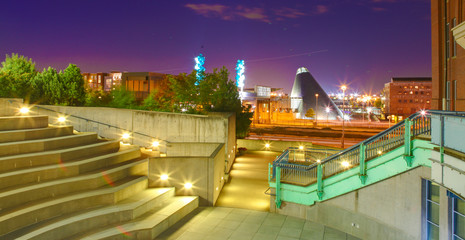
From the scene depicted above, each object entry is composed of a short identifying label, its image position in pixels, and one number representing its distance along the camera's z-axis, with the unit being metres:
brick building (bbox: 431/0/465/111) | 13.79
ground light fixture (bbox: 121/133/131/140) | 16.15
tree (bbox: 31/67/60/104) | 19.75
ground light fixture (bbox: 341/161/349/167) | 10.22
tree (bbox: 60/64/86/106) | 20.34
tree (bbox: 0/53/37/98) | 18.09
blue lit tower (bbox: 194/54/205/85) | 35.92
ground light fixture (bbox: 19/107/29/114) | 14.52
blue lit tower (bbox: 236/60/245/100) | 52.81
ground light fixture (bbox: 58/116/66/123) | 16.31
